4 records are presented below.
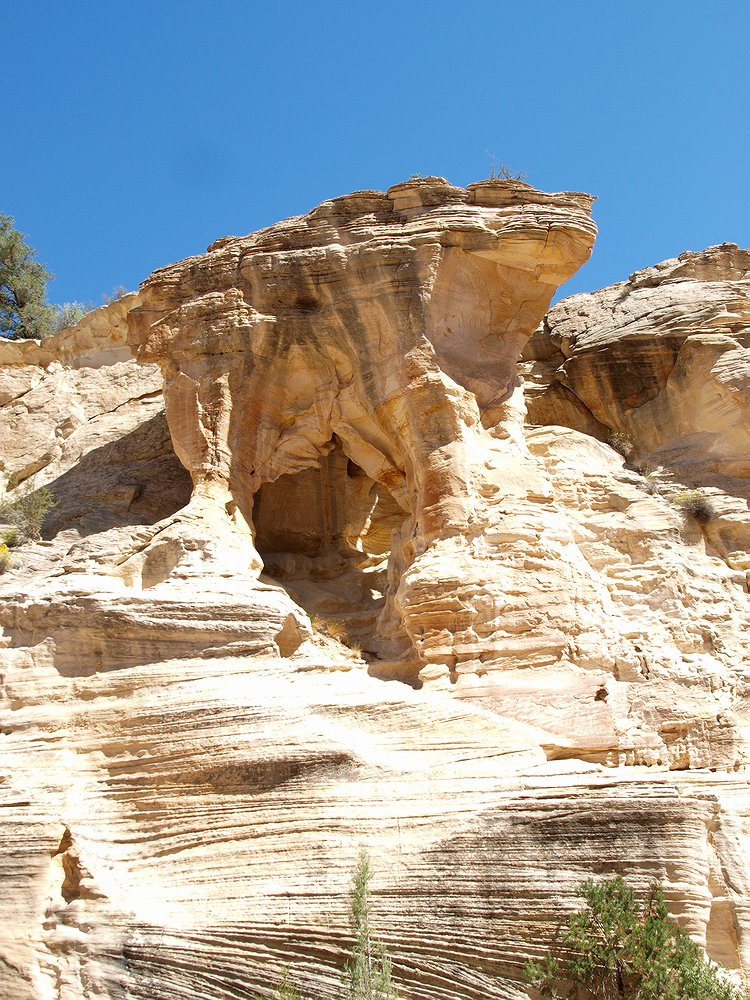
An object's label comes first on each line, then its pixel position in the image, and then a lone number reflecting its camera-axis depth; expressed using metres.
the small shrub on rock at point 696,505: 14.49
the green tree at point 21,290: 23.80
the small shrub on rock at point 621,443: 16.62
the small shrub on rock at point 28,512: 14.41
